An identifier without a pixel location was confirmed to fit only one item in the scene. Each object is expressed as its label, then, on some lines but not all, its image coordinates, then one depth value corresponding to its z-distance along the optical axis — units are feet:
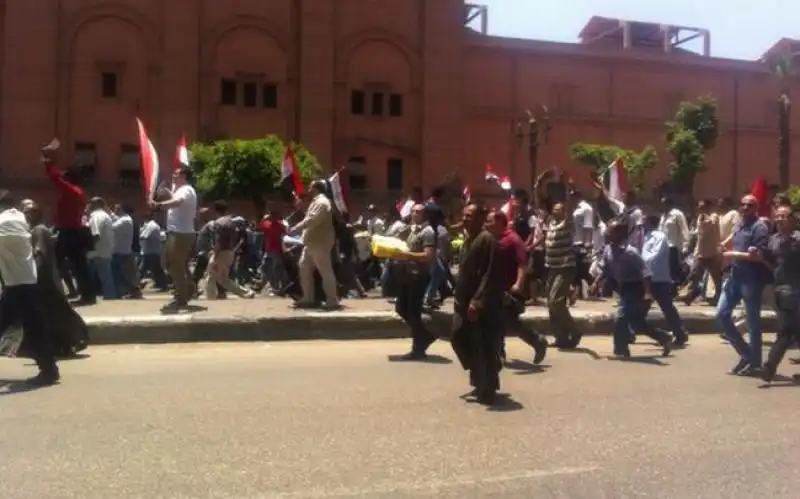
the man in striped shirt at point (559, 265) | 37.40
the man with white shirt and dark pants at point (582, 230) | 52.16
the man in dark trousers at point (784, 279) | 30.81
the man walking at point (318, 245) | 40.93
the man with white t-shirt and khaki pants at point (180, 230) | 39.96
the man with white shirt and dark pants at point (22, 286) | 28.53
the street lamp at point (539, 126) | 142.35
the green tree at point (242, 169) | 129.08
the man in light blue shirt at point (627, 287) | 36.65
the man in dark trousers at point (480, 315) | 26.94
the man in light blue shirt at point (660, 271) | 38.68
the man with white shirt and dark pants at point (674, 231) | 53.06
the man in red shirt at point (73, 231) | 42.27
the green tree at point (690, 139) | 161.48
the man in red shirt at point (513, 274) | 29.76
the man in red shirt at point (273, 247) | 53.42
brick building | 141.38
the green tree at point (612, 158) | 160.66
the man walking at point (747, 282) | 31.96
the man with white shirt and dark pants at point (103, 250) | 48.80
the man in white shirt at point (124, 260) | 52.41
